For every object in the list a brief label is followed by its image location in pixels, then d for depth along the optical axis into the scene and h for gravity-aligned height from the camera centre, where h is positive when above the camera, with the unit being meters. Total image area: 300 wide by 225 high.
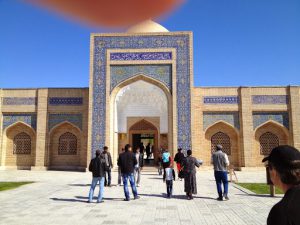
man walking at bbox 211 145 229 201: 6.75 -0.66
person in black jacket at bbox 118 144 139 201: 6.91 -0.53
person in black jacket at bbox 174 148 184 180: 9.96 -0.50
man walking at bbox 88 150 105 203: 6.55 -0.61
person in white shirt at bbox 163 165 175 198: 7.11 -0.87
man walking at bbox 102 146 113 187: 8.57 -0.48
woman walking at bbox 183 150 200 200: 6.91 -0.76
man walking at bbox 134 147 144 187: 9.39 -0.69
